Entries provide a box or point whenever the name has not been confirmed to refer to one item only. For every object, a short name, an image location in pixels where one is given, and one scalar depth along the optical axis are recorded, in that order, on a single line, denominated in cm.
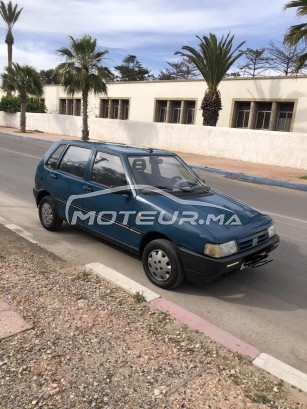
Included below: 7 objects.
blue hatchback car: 397
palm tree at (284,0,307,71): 1330
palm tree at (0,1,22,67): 4566
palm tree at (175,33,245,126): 2120
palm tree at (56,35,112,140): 2314
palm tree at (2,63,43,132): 3134
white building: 2412
